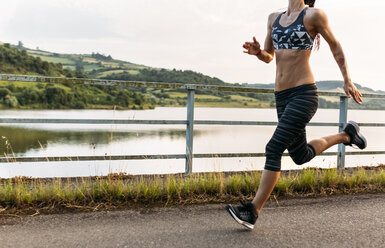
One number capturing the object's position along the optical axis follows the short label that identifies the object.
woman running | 2.80
